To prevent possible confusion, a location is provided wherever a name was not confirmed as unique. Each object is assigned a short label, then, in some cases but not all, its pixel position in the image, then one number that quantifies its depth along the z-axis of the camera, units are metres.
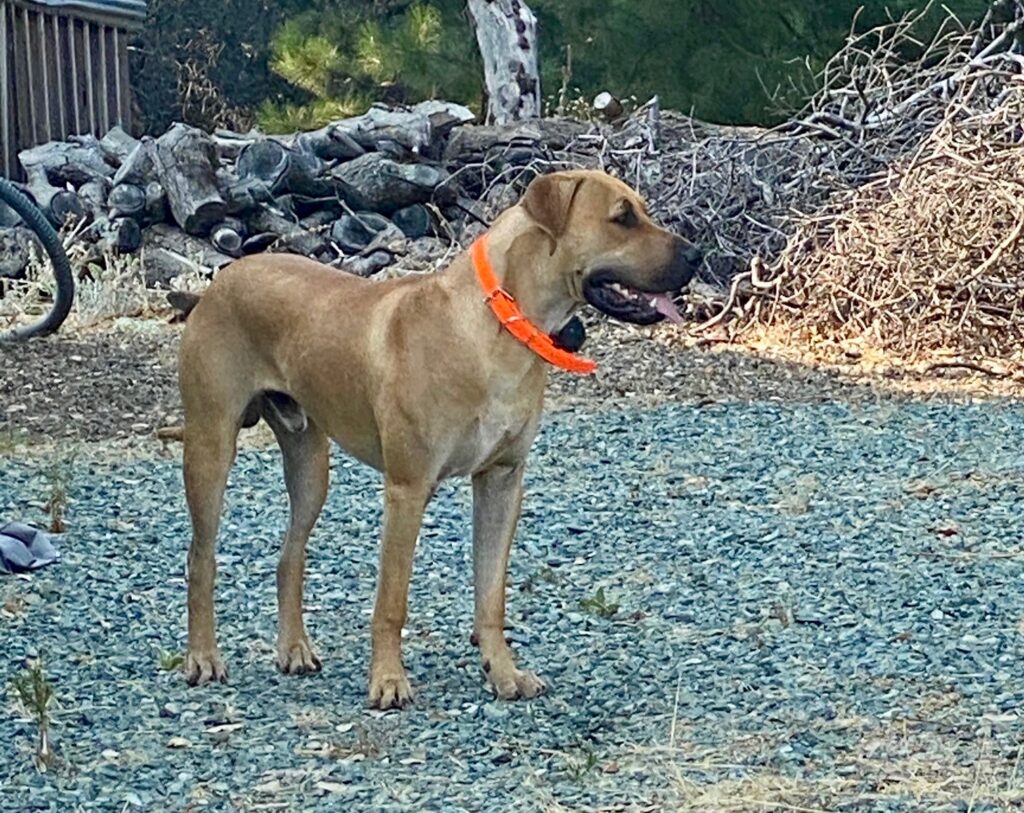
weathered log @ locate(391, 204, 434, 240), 14.20
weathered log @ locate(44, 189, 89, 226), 14.06
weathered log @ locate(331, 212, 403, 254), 13.96
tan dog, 5.20
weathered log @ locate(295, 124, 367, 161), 14.55
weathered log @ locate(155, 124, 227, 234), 13.84
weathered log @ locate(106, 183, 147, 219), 13.96
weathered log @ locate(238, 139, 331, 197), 14.26
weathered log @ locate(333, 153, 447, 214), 14.16
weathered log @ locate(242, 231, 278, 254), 13.95
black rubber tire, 10.55
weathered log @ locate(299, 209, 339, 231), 14.21
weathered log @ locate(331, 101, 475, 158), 14.46
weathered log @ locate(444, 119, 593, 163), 14.32
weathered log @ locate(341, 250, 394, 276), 13.47
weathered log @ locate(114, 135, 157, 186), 14.18
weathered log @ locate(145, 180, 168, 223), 14.04
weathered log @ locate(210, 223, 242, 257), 13.87
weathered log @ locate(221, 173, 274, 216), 13.96
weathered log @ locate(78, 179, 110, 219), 14.19
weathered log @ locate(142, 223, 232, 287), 13.63
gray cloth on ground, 6.81
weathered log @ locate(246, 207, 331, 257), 13.86
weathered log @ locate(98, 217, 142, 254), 13.75
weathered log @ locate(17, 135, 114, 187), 14.74
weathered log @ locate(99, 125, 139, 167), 15.23
